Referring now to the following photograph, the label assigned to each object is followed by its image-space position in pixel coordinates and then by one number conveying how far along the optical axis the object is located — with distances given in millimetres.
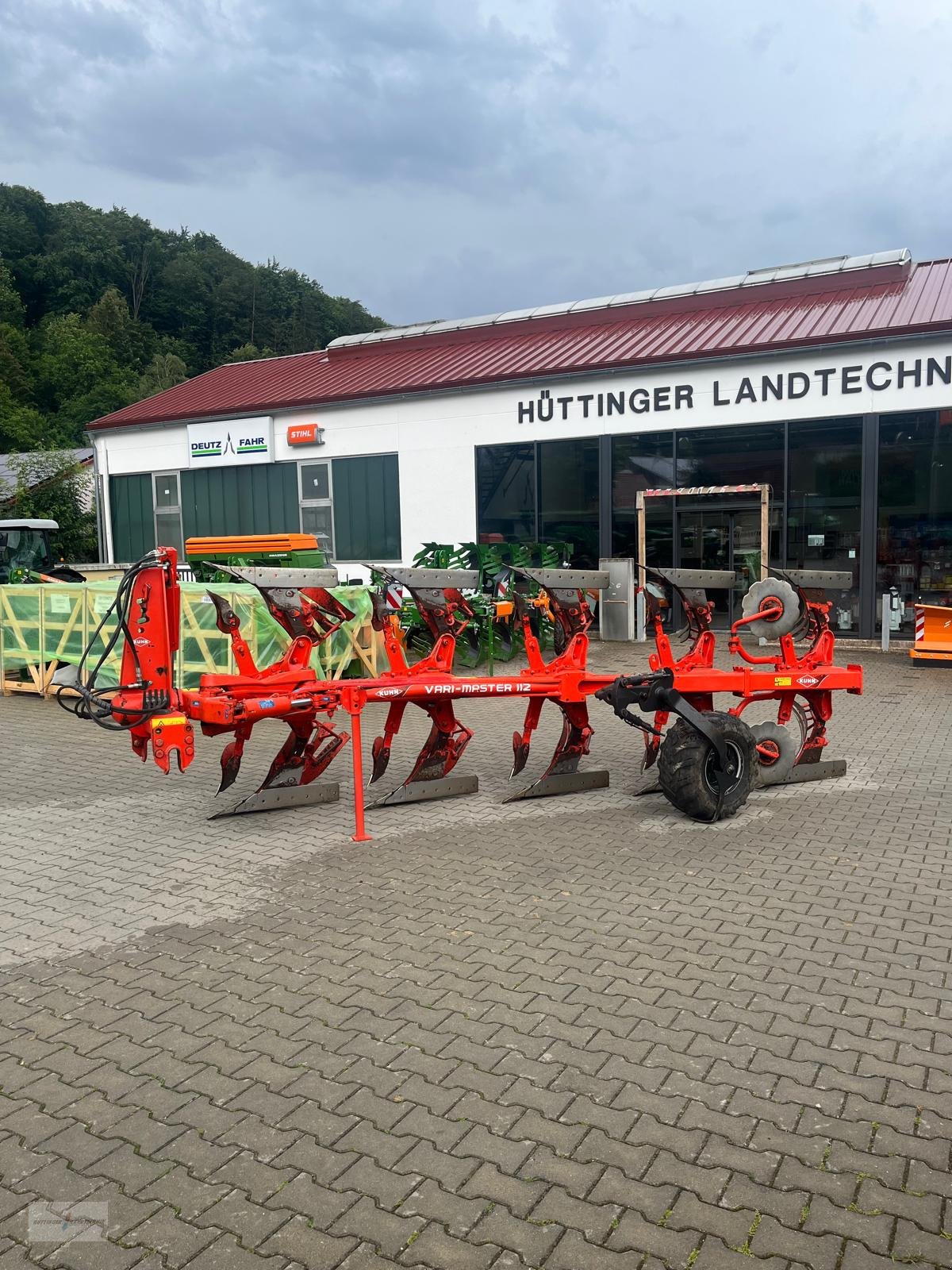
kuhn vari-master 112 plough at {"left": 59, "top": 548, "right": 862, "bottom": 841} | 6297
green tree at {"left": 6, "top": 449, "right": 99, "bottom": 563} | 31906
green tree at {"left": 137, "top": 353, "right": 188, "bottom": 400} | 66938
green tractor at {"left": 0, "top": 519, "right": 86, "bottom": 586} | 17891
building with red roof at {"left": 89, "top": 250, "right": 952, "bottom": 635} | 16453
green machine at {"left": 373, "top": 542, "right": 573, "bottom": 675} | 14711
